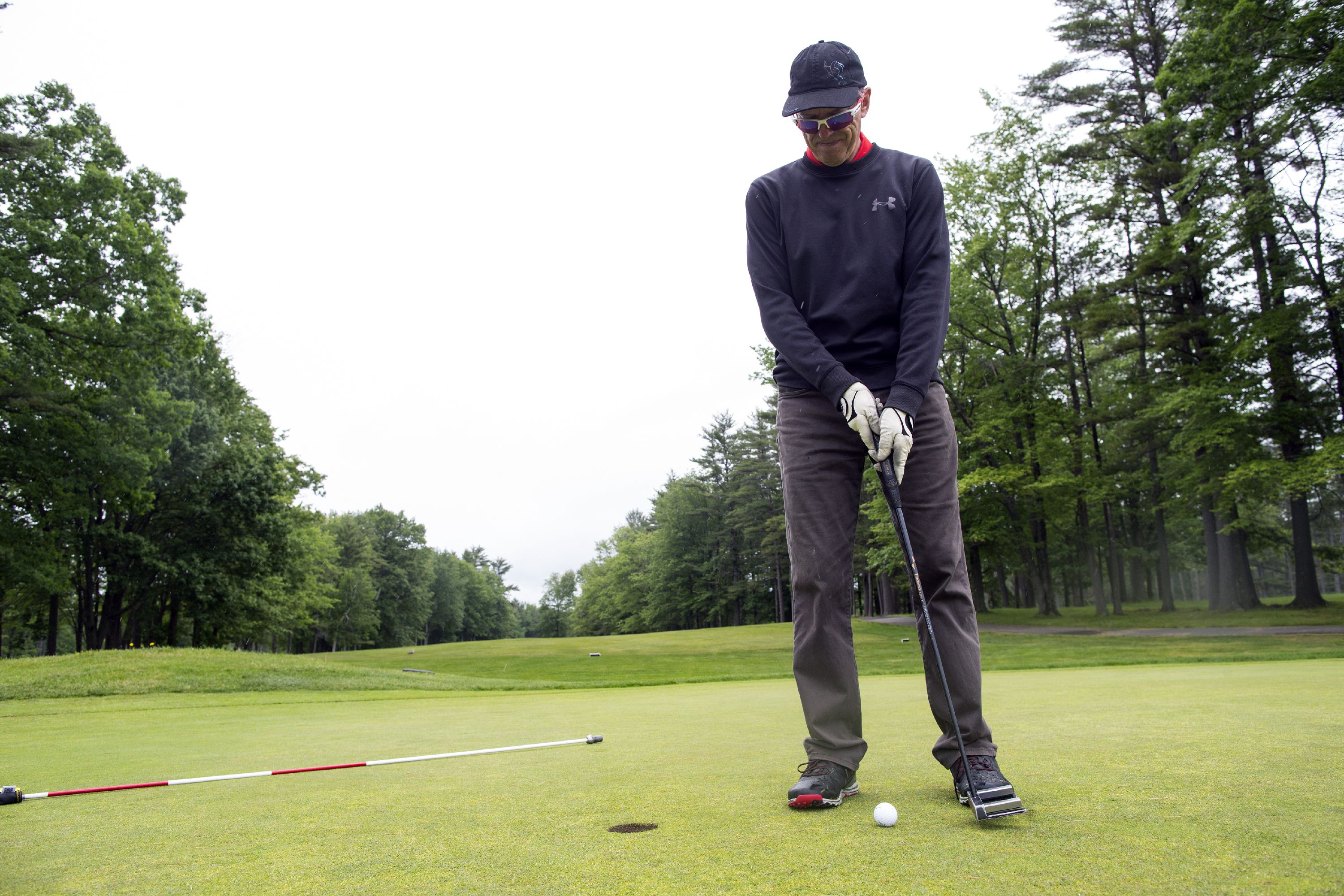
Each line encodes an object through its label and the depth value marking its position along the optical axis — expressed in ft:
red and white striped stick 8.95
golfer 8.38
